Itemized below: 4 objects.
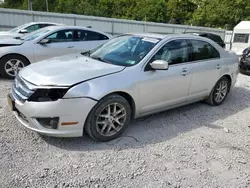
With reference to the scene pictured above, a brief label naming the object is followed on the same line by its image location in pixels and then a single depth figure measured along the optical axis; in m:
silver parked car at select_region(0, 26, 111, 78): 5.65
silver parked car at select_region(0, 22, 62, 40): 9.66
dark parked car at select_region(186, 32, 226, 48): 13.43
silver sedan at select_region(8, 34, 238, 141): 2.85
